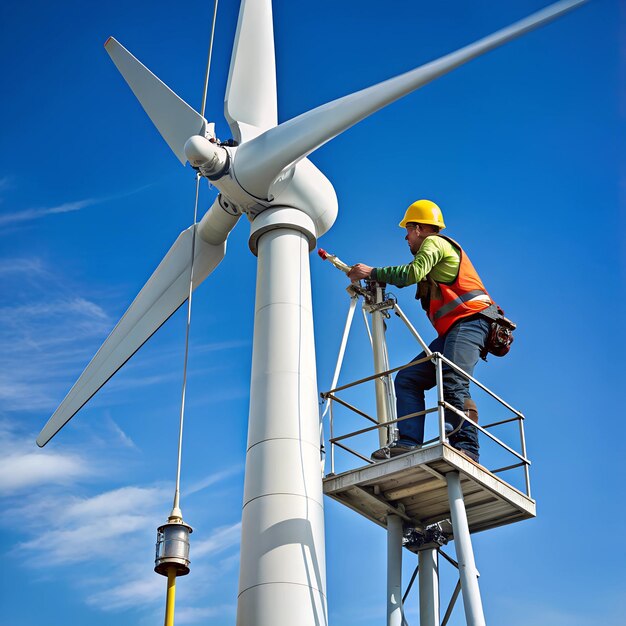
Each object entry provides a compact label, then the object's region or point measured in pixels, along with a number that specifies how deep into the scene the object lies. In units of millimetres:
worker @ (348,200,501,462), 16172
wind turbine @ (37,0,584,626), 14648
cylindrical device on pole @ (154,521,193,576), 12789
